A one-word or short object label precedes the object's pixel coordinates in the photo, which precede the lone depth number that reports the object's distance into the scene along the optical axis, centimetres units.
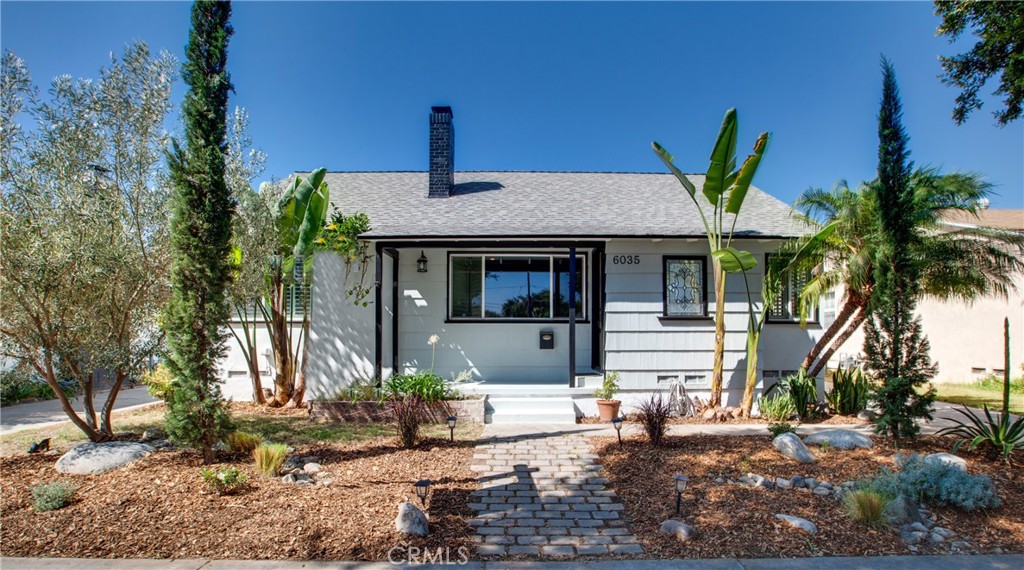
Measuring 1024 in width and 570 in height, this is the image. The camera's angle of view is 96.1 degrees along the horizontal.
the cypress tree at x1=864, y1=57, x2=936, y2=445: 607
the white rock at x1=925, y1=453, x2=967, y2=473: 478
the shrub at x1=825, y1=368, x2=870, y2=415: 844
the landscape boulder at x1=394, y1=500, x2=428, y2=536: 373
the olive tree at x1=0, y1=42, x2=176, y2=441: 491
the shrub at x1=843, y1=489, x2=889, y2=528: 398
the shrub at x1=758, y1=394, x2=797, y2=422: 811
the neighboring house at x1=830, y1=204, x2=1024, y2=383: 1284
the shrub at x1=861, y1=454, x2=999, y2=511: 421
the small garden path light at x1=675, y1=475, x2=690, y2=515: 397
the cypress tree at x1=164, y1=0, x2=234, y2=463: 510
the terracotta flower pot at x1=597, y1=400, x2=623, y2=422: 812
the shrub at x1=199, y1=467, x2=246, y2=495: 449
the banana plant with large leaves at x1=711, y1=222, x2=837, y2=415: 747
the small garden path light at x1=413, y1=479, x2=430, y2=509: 408
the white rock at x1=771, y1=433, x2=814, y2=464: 563
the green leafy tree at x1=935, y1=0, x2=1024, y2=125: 571
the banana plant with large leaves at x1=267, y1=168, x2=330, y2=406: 803
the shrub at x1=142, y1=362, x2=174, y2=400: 857
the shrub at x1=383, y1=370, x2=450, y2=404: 785
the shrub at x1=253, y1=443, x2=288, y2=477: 498
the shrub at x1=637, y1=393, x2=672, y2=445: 618
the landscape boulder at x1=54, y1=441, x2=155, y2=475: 515
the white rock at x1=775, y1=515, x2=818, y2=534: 387
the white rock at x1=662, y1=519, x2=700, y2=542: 377
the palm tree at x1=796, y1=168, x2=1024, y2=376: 693
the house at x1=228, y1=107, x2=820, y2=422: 863
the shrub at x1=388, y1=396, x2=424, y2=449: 621
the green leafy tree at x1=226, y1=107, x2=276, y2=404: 738
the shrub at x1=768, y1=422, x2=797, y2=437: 652
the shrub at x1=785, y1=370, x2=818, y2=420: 820
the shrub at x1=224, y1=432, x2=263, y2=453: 569
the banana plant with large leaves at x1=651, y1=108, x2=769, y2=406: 740
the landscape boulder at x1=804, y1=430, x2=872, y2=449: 613
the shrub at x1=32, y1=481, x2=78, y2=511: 413
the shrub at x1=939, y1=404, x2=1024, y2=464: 551
